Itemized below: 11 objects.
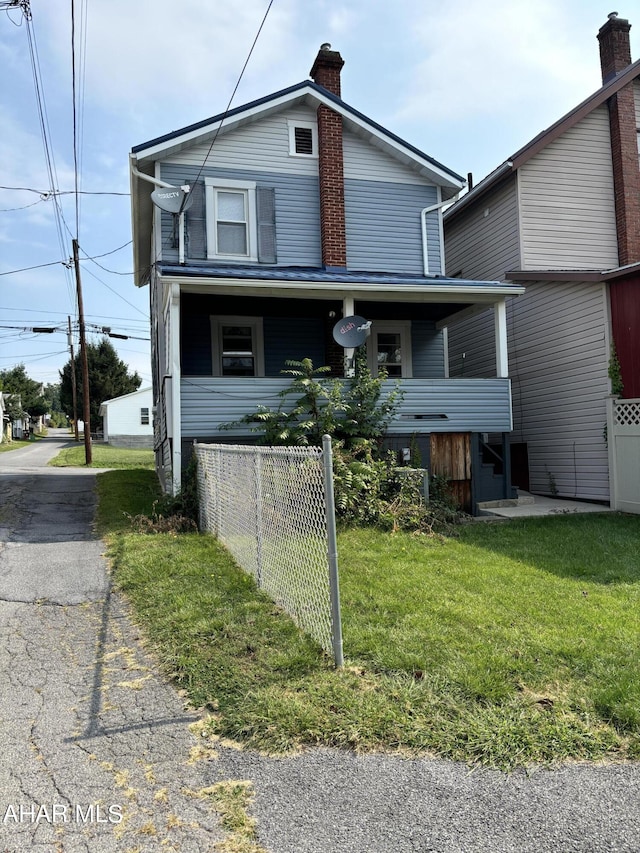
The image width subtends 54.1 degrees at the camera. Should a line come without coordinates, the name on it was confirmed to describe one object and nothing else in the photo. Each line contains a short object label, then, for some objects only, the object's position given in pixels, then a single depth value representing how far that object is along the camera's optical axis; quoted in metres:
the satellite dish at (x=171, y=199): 11.58
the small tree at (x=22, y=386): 61.41
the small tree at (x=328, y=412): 9.96
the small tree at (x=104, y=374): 45.72
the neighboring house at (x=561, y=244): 12.38
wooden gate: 11.11
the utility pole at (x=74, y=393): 41.90
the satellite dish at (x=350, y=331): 10.58
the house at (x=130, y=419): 40.44
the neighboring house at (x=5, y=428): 46.55
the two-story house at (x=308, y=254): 11.08
